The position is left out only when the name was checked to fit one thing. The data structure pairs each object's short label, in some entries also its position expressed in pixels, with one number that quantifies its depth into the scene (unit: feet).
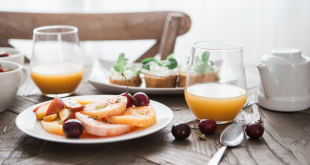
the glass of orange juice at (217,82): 2.80
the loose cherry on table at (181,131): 2.59
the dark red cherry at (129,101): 2.96
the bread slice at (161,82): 4.17
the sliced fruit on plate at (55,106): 2.81
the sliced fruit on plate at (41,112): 2.82
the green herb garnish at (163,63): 4.22
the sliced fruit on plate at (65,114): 2.68
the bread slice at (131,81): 4.24
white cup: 3.30
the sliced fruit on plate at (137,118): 2.54
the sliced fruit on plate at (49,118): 2.74
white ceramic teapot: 3.28
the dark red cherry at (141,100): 2.95
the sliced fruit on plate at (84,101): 3.16
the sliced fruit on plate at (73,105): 2.79
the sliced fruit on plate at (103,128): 2.42
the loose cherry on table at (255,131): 2.62
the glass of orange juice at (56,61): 3.89
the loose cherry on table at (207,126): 2.70
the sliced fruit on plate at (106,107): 2.63
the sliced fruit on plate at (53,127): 2.50
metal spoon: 2.39
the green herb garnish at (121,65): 4.15
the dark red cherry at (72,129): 2.34
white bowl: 4.25
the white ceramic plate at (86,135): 2.31
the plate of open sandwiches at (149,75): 4.17
